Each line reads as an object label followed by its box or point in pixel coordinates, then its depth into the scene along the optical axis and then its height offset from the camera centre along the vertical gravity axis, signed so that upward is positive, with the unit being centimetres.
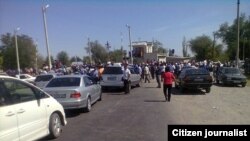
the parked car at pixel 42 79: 1099 -96
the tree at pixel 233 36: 3738 +432
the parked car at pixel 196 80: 1098 -130
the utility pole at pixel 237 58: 1804 -24
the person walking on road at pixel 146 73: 1666 -122
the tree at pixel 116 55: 5281 +144
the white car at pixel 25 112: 389 -109
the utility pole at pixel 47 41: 1995 +217
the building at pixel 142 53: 3226 +150
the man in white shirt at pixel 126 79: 1129 -114
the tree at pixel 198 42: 5318 +425
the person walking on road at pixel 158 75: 1360 -118
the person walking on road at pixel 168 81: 893 -106
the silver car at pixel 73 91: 690 -105
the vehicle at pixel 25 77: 1690 -121
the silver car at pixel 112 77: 1208 -106
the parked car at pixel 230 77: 1396 -153
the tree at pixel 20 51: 3603 +242
